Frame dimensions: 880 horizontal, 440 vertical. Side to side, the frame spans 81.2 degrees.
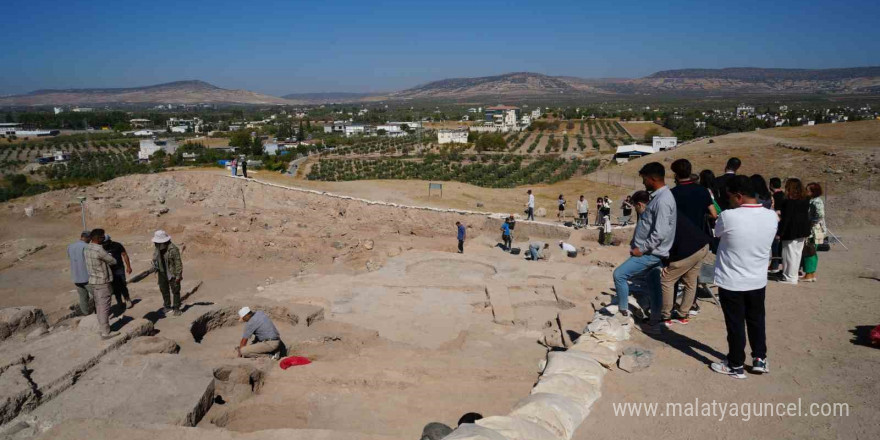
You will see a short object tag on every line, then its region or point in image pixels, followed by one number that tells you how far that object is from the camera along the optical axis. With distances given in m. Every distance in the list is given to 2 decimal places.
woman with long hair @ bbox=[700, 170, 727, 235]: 8.13
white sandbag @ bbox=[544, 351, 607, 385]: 5.17
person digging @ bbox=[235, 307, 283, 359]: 7.59
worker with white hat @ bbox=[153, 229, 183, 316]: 9.23
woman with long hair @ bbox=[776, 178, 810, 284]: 7.66
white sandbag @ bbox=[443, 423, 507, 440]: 3.86
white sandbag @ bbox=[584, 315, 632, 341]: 5.98
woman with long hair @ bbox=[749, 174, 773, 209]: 5.08
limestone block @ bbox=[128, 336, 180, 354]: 7.06
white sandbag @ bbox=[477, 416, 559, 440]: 4.08
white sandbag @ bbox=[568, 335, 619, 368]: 5.48
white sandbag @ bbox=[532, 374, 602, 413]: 4.82
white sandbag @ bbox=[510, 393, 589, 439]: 4.31
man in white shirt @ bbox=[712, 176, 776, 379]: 4.65
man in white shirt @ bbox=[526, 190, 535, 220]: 18.59
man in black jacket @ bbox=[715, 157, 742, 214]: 7.77
